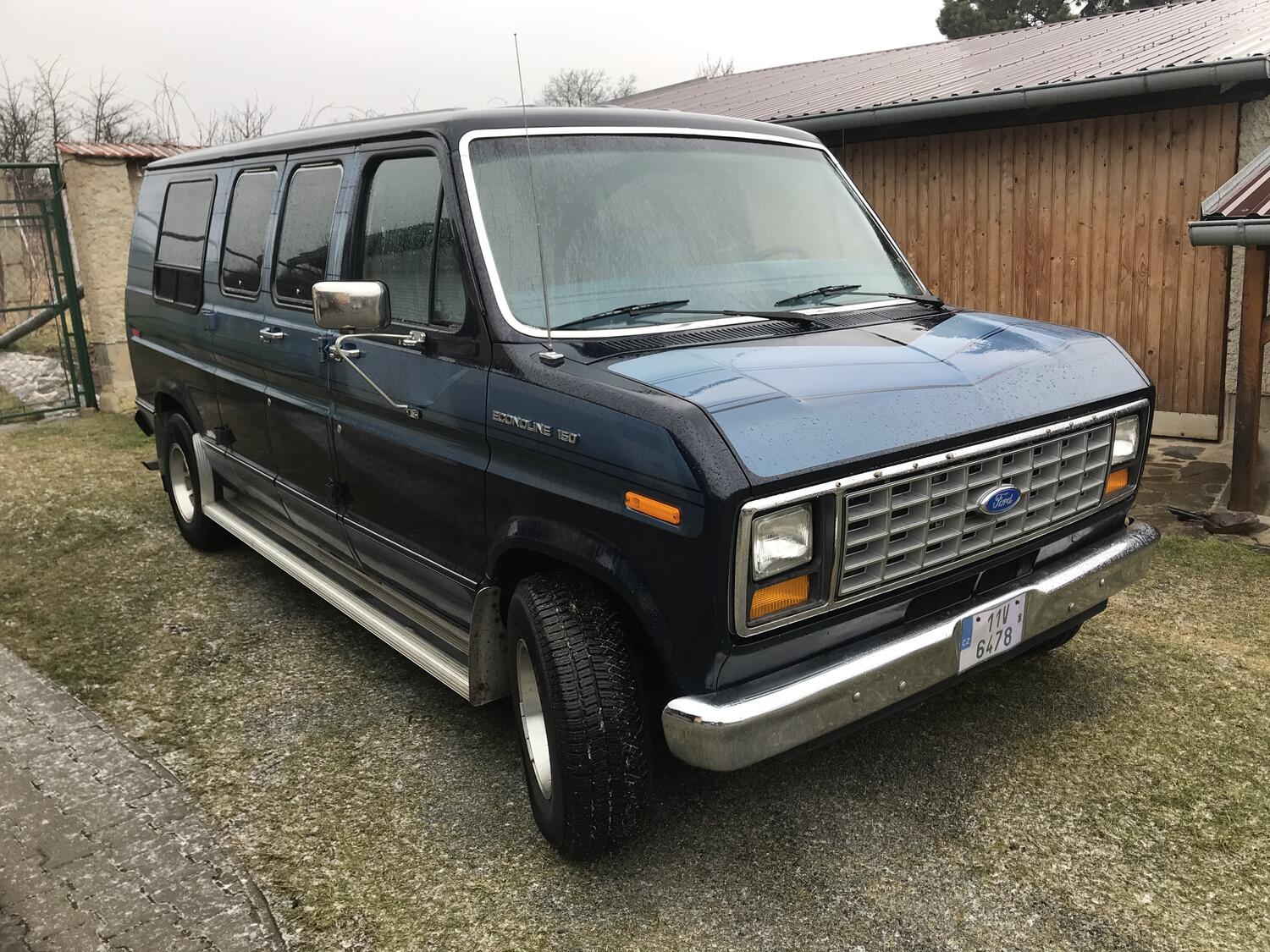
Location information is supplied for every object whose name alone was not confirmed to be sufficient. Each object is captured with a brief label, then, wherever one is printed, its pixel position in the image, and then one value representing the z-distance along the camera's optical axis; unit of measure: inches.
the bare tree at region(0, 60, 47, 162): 836.6
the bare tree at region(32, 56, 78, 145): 814.5
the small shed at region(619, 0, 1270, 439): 305.3
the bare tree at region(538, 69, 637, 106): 1301.7
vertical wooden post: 241.4
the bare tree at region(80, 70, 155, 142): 854.5
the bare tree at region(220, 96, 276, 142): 877.8
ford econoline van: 105.0
